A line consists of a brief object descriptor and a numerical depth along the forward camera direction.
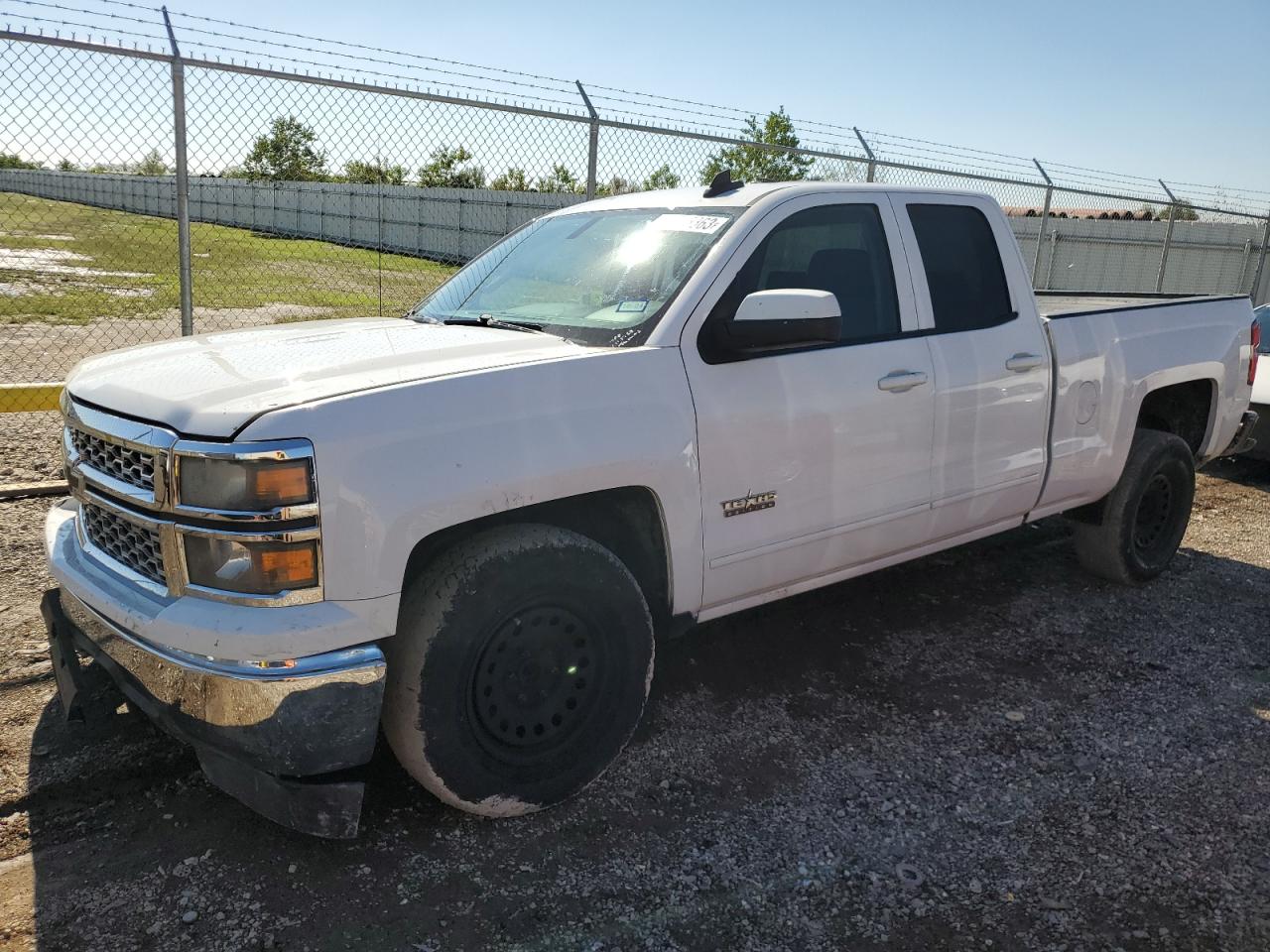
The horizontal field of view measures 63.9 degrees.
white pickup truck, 2.55
